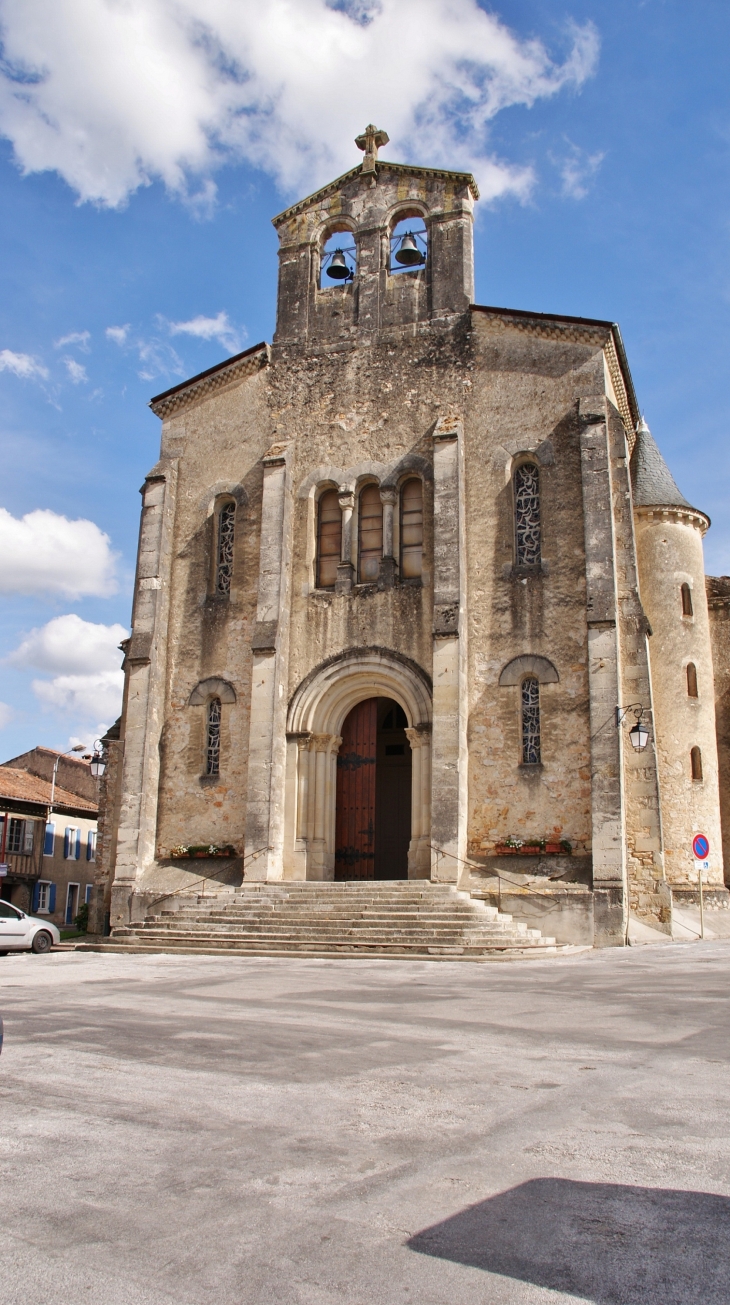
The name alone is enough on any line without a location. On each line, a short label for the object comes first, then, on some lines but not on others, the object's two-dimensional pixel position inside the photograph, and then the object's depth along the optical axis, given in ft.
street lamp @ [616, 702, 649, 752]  54.44
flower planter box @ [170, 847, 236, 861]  63.21
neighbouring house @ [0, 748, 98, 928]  116.78
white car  59.36
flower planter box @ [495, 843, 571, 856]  55.88
